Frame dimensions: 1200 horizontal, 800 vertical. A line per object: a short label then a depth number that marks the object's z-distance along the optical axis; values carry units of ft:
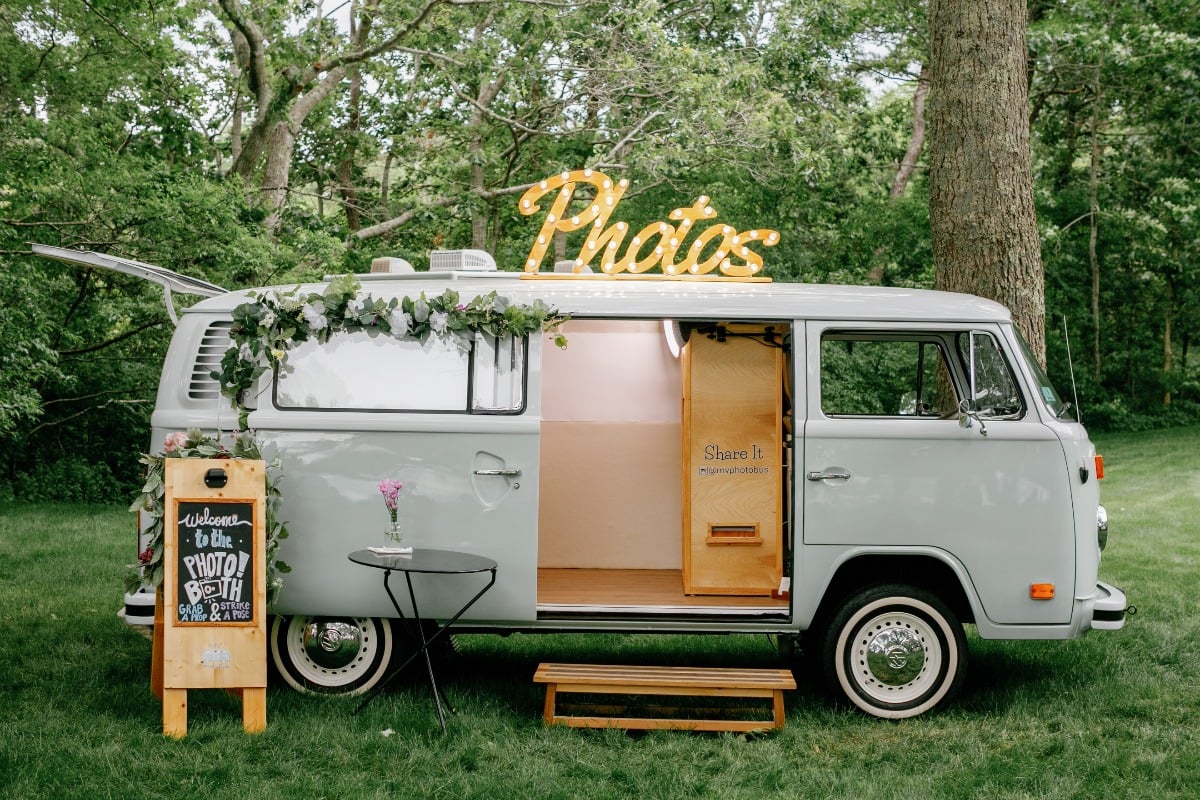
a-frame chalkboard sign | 18.67
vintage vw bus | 19.54
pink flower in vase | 19.04
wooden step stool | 19.08
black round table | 18.16
